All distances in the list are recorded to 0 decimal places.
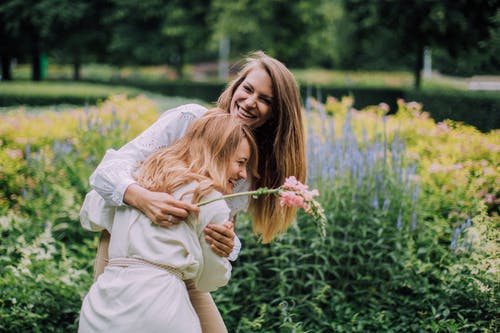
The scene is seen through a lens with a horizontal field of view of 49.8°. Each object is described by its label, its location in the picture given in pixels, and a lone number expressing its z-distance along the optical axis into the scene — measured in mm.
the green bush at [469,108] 6063
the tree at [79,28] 20333
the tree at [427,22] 12984
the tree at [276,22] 15750
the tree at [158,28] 18375
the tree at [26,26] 20062
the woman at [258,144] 2006
